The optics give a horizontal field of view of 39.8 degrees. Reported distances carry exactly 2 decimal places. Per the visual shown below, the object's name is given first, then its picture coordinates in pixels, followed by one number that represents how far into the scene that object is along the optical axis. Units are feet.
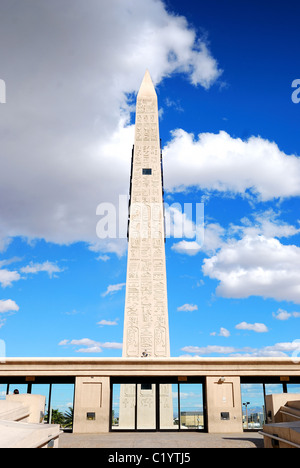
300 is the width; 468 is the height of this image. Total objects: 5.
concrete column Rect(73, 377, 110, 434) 67.05
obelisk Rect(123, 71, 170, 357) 93.40
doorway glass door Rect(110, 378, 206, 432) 71.46
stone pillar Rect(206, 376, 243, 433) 67.56
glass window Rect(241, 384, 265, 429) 69.97
